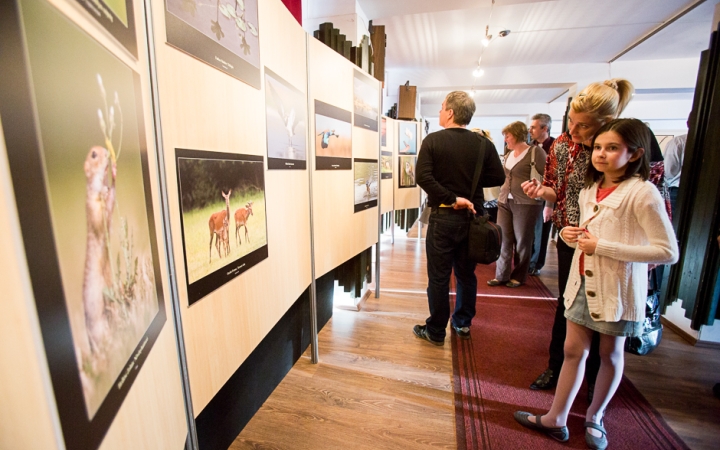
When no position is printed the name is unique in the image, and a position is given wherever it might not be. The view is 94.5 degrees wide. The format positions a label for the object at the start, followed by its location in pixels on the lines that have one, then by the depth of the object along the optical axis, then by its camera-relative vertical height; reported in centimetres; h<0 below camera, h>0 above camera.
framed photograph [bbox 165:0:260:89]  89 +42
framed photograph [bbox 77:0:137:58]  49 +25
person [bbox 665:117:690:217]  280 +7
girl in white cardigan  123 -30
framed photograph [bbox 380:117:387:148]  417 +45
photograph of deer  96 -15
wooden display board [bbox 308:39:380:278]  206 -11
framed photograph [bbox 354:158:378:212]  270 -12
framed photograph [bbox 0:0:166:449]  33 -4
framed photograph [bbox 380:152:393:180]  412 +5
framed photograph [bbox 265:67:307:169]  148 +23
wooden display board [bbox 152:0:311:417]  90 -8
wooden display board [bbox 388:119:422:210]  463 -12
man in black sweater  222 -10
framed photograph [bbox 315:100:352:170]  210 +21
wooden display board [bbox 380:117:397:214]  430 +1
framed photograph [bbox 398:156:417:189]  486 -3
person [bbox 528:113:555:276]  334 -53
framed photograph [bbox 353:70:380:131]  261 +57
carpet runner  165 -132
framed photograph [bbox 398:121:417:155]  482 +46
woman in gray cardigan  326 -40
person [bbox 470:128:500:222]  418 -34
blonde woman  147 -1
